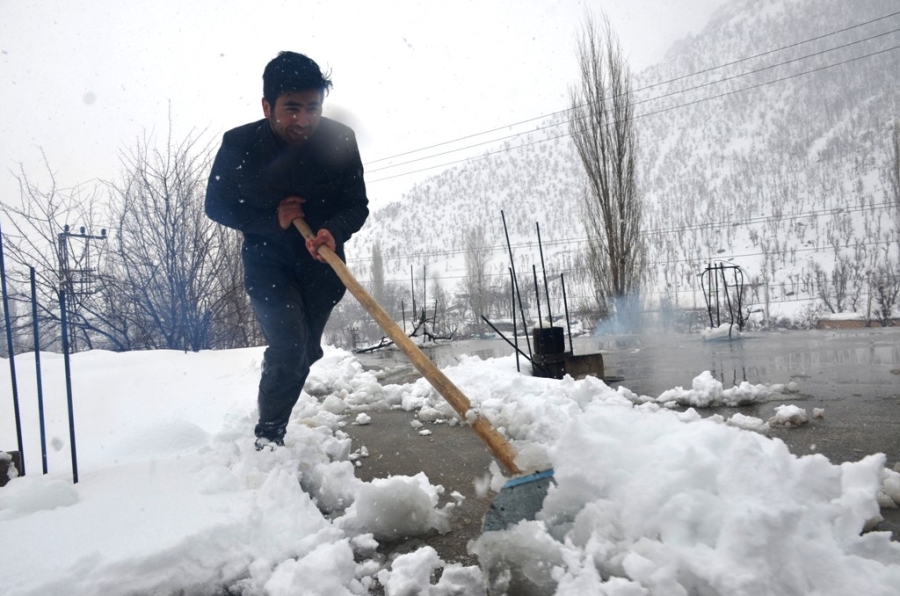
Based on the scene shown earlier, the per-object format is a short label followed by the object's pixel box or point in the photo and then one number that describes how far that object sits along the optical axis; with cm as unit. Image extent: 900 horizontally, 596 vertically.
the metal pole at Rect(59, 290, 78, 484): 191
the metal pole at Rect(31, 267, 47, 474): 189
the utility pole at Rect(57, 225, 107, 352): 655
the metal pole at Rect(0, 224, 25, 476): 188
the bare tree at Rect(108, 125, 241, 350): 731
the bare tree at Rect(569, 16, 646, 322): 1441
